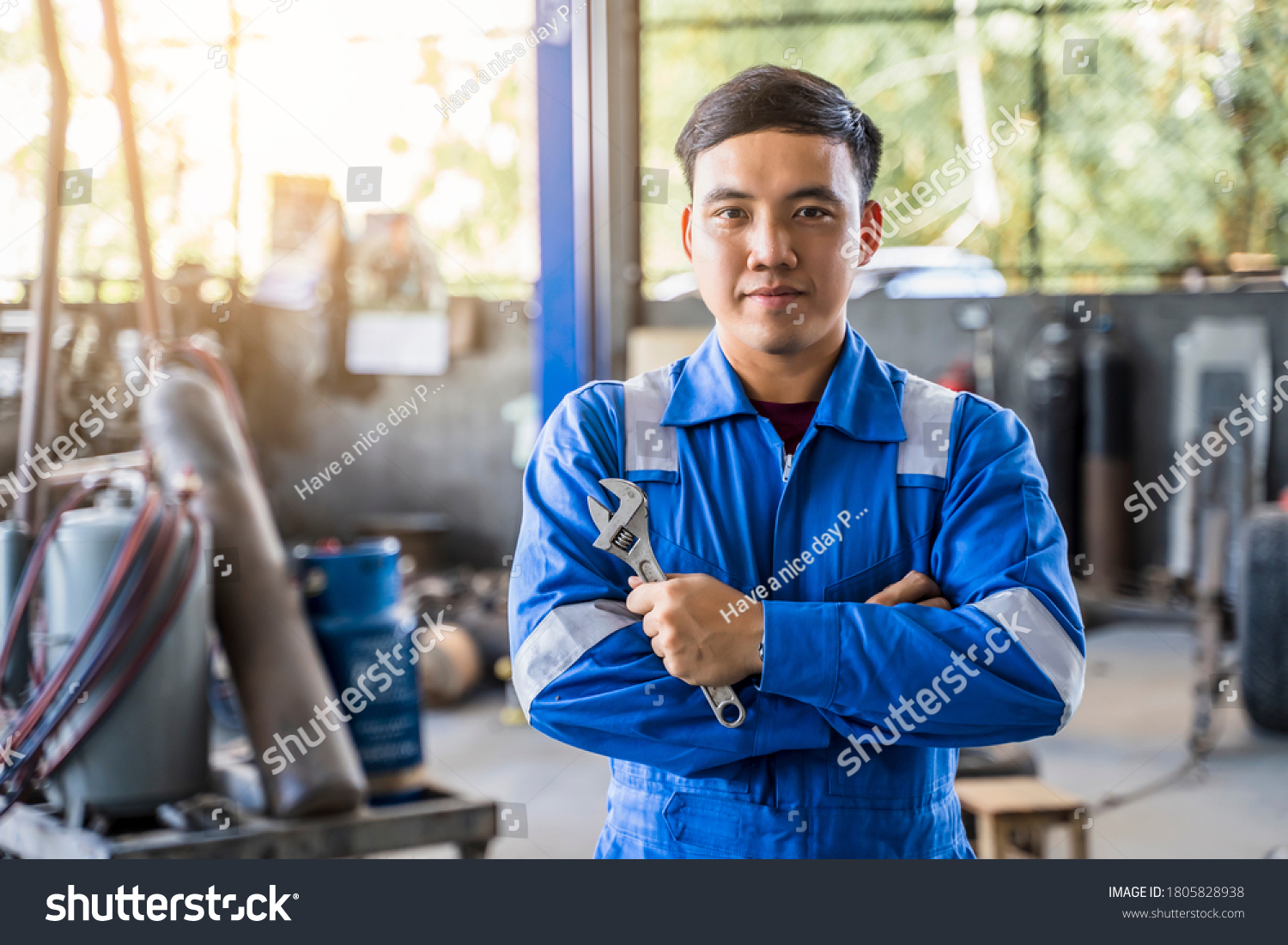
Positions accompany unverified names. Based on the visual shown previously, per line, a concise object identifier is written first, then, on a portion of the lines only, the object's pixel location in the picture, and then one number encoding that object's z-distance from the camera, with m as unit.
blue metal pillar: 4.39
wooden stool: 2.54
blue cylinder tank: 3.31
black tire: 4.43
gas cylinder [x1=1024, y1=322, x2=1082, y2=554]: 6.53
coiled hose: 2.76
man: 1.34
